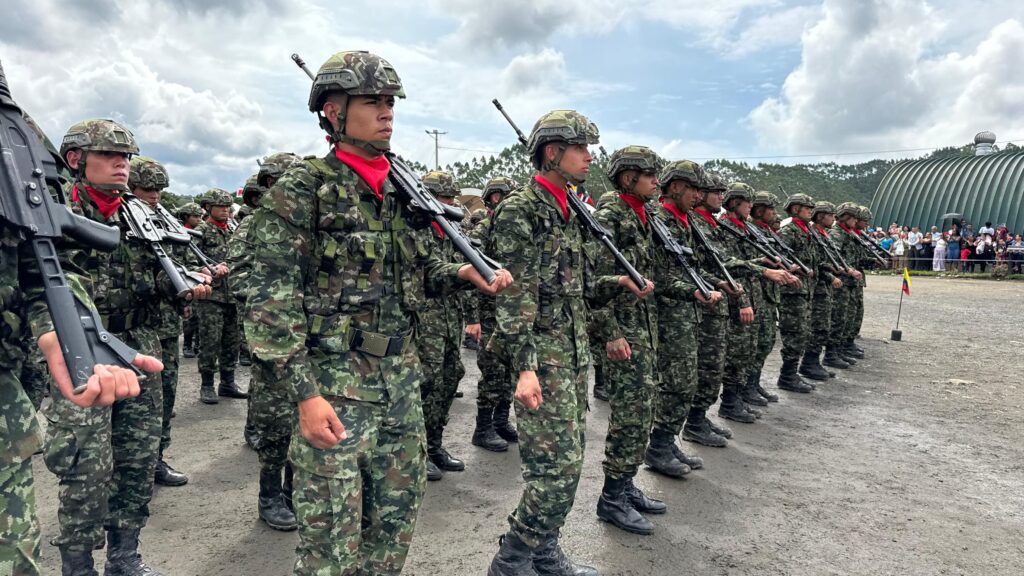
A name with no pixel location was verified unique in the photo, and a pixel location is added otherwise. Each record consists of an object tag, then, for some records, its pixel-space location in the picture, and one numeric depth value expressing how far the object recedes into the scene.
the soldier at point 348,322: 2.35
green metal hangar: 34.94
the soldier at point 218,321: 7.48
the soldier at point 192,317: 8.30
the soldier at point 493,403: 5.97
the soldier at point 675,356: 5.12
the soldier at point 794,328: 8.40
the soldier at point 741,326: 7.02
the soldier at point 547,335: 3.28
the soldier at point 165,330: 4.63
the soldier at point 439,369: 5.20
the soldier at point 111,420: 3.19
